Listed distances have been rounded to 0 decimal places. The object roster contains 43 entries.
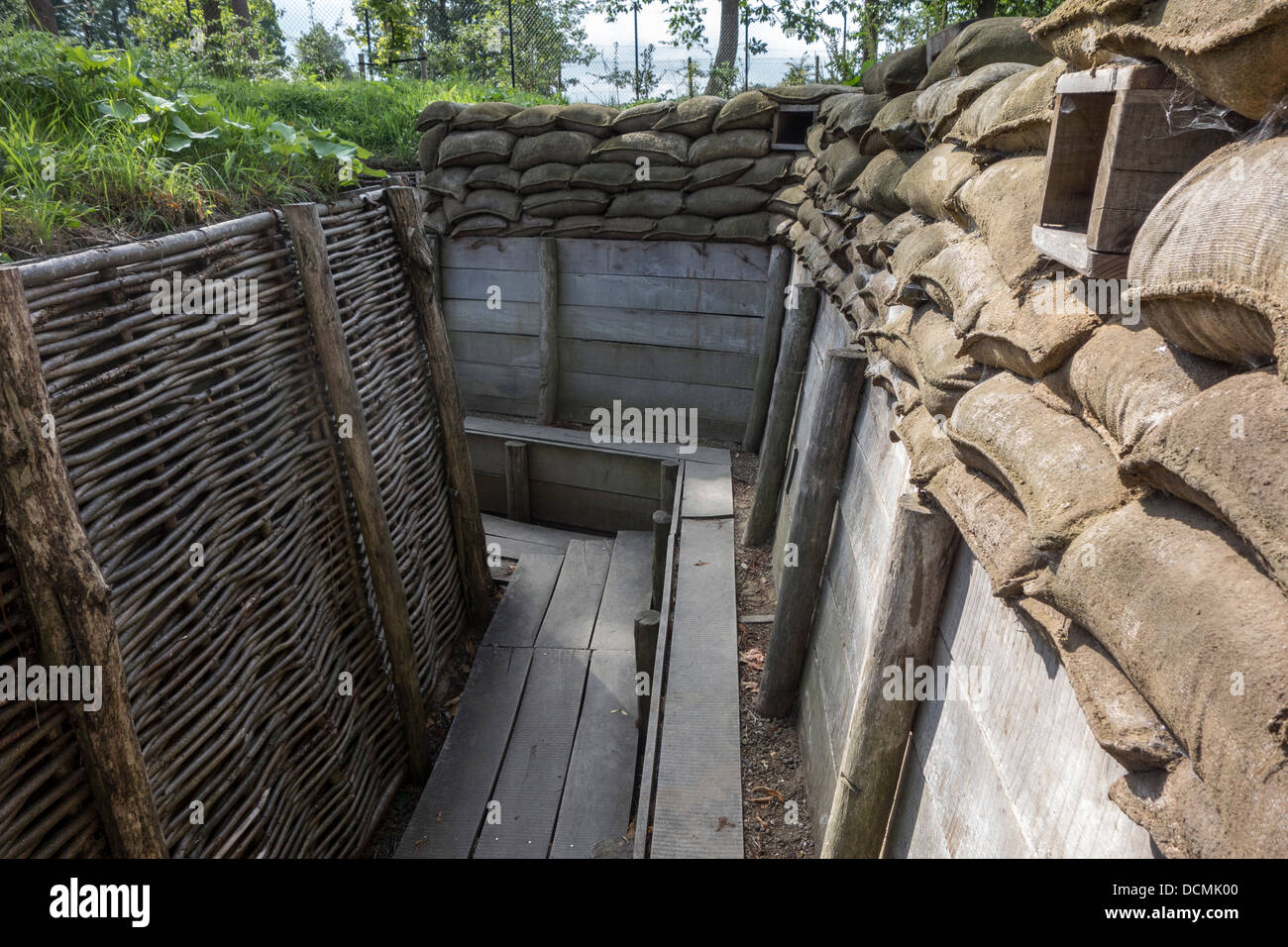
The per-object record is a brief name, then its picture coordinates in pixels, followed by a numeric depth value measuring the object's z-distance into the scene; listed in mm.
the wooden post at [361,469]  3486
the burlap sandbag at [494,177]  7258
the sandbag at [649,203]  6944
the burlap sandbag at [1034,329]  1418
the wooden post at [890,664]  2018
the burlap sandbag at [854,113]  4414
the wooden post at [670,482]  6559
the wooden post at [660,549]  5395
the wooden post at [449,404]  4570
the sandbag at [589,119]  7027
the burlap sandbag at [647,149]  6863
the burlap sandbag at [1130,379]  1049
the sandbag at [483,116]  7262
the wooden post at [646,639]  4164
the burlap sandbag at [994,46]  2754
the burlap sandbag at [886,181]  3475
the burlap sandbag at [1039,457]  1193
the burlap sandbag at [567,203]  7082
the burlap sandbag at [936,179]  2461
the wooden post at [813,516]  3482
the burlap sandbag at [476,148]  7219
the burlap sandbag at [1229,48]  909
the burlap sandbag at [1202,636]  745
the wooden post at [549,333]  7402
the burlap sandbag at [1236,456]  775
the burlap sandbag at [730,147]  6715
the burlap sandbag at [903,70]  3855
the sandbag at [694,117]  6824
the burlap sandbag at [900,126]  3496
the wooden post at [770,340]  6586
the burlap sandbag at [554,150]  7051
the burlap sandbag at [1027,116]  1813
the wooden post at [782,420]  5262
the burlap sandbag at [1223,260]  860
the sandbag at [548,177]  7090
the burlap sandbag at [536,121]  7148
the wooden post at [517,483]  7309
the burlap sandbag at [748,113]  6629
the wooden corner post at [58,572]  1991
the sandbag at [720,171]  6742
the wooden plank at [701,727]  2992
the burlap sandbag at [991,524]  1355
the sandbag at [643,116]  6953
